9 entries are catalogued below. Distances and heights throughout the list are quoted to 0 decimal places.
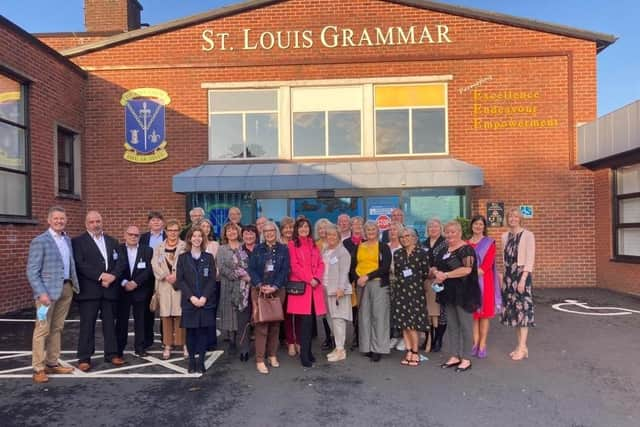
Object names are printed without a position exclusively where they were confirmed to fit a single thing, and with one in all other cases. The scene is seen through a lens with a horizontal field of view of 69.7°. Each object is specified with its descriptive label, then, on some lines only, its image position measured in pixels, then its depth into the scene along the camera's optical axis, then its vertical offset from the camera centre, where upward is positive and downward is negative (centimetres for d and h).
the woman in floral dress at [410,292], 530 -95
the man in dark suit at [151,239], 591 -32
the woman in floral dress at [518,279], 531 -82
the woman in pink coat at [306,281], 523 -79
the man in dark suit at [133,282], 544 -80
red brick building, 1082 +239
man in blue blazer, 475 -76
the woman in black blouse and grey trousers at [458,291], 502 -89
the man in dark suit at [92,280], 518 -74
